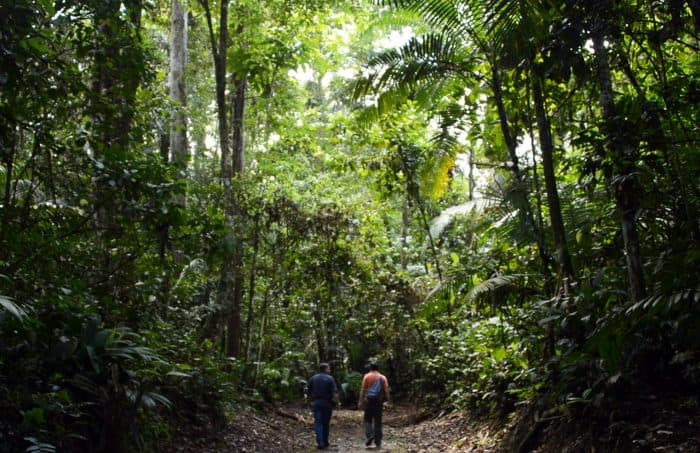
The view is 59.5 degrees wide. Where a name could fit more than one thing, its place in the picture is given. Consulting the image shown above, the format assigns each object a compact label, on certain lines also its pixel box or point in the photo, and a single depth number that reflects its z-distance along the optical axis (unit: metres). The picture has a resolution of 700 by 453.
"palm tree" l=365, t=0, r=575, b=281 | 6.73
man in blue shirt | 10.70
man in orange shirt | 11.09
